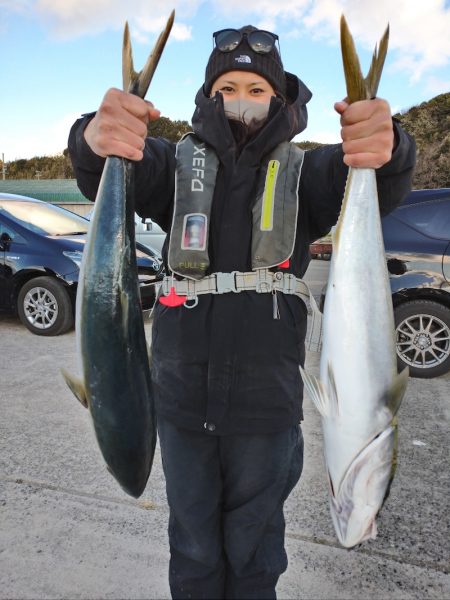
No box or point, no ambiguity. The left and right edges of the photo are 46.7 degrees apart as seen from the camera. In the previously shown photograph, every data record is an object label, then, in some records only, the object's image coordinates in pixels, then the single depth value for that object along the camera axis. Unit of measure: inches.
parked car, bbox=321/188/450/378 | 197.6
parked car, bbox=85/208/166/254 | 396.5
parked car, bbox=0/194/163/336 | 249.8
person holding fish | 68.2
